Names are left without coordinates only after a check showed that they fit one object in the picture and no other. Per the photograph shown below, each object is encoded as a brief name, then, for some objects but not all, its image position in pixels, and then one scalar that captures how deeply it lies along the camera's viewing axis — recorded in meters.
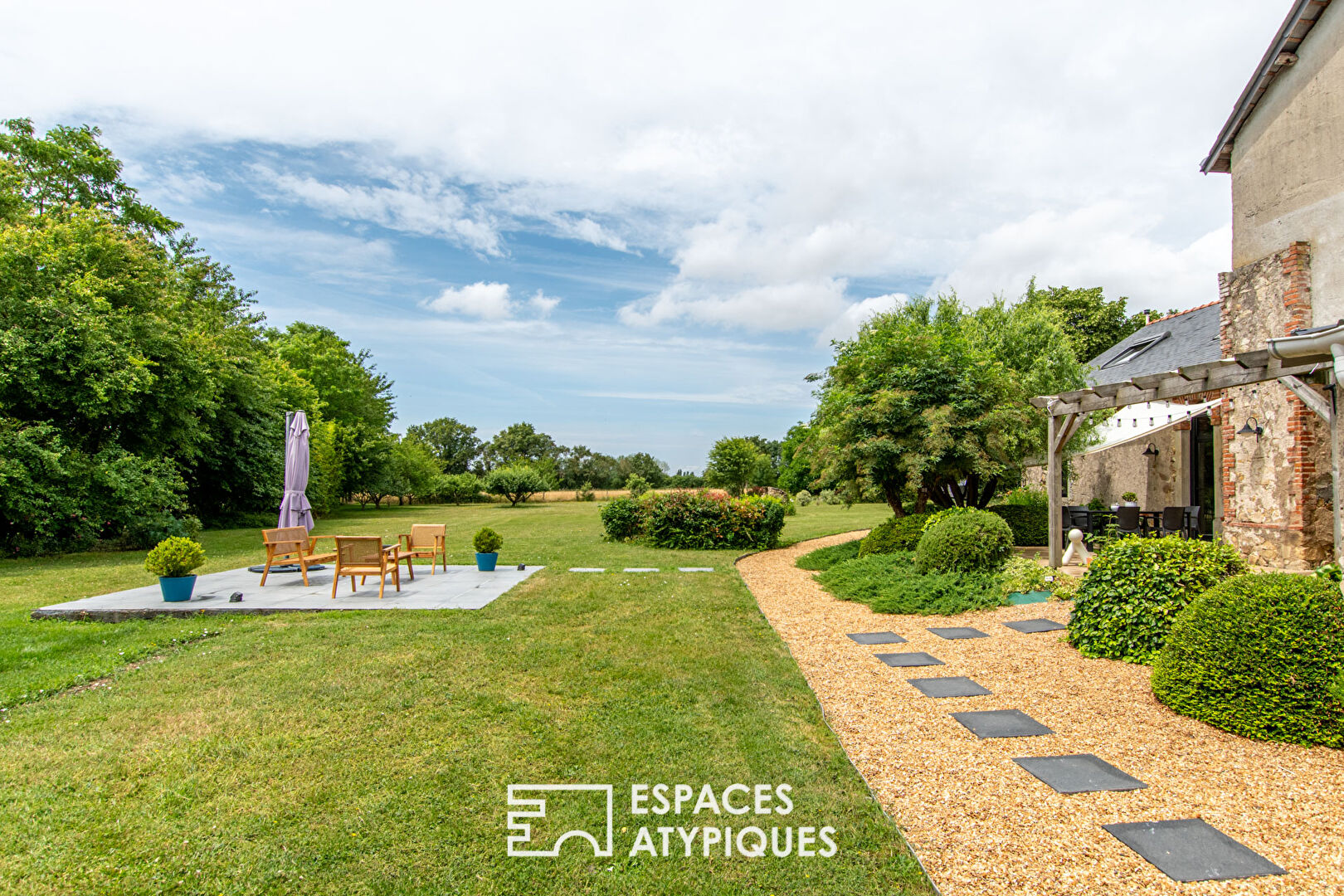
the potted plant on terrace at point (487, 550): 10.63
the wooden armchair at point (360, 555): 8.38
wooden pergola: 6.00
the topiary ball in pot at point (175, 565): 7.57
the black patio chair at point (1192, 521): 11.76
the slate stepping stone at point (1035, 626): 6.70
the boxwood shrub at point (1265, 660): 3.82
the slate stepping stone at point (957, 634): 6.64
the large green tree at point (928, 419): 11.16
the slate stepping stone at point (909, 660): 5.71
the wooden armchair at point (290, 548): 9.28
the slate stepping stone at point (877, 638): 6.59
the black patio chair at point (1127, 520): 11.49
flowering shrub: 14.75
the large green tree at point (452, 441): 60.88
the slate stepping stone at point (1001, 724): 4.08
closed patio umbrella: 10.38
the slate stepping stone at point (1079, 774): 3.32
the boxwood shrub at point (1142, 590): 5.53
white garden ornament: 9.18
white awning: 13.02
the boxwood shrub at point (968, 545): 8.90
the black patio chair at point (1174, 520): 11.51
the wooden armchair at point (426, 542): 10.35
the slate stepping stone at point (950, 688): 4.88
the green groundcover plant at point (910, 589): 7.84
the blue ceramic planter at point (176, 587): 7.69
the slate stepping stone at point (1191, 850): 2.58
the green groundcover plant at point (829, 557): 11.97
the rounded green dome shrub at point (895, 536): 11.12
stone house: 7.82
